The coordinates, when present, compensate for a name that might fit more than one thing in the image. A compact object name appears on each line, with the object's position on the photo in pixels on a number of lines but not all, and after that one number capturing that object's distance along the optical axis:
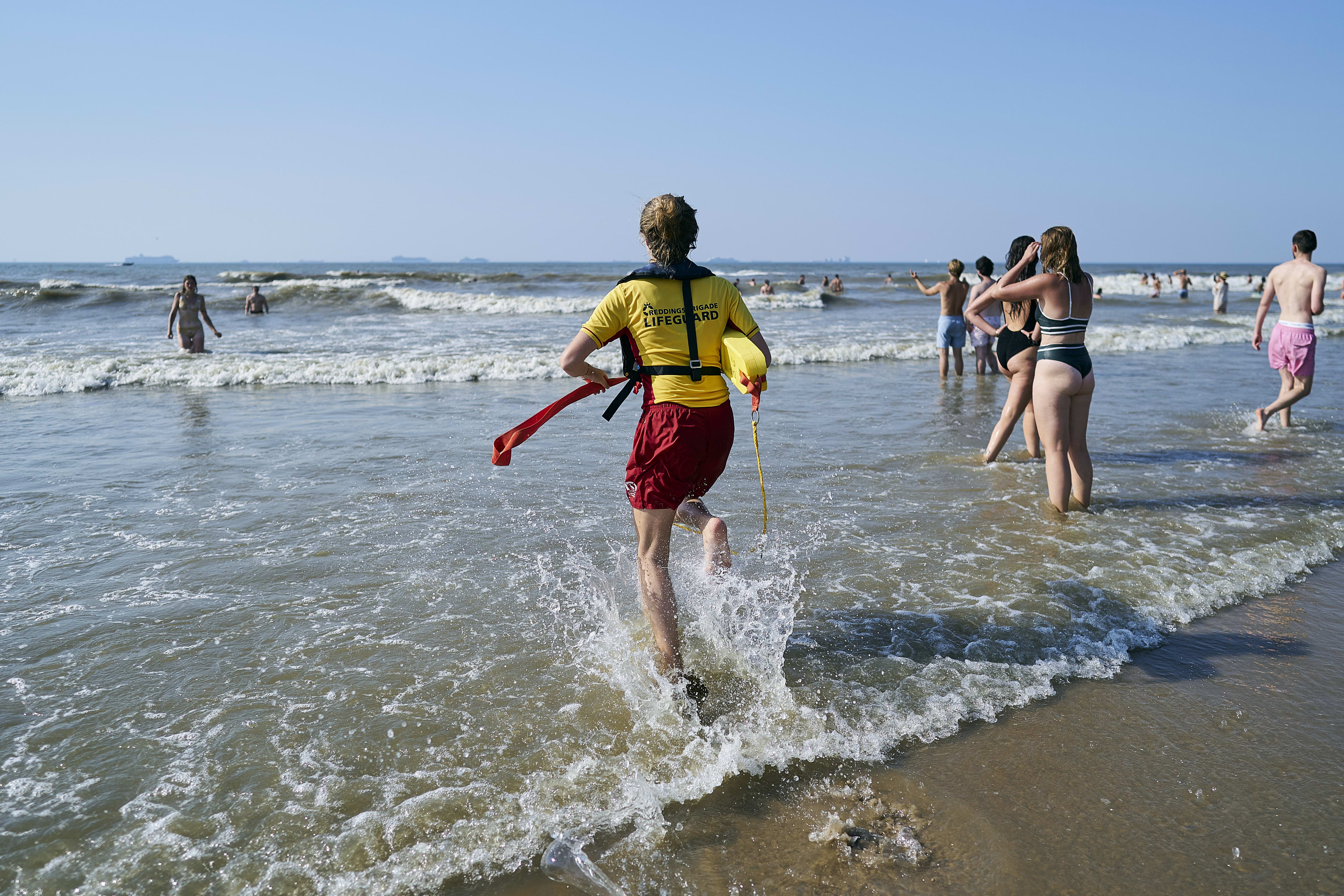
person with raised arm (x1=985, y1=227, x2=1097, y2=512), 5.84
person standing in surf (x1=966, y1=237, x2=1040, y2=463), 6.67
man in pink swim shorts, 8.35
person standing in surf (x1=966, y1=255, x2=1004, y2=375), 10.38
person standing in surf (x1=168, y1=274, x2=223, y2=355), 15.10
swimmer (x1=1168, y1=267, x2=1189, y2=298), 38.00
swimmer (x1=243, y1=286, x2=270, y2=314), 27.86
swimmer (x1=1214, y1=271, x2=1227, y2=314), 29.20
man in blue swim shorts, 13.07
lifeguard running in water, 3.31
